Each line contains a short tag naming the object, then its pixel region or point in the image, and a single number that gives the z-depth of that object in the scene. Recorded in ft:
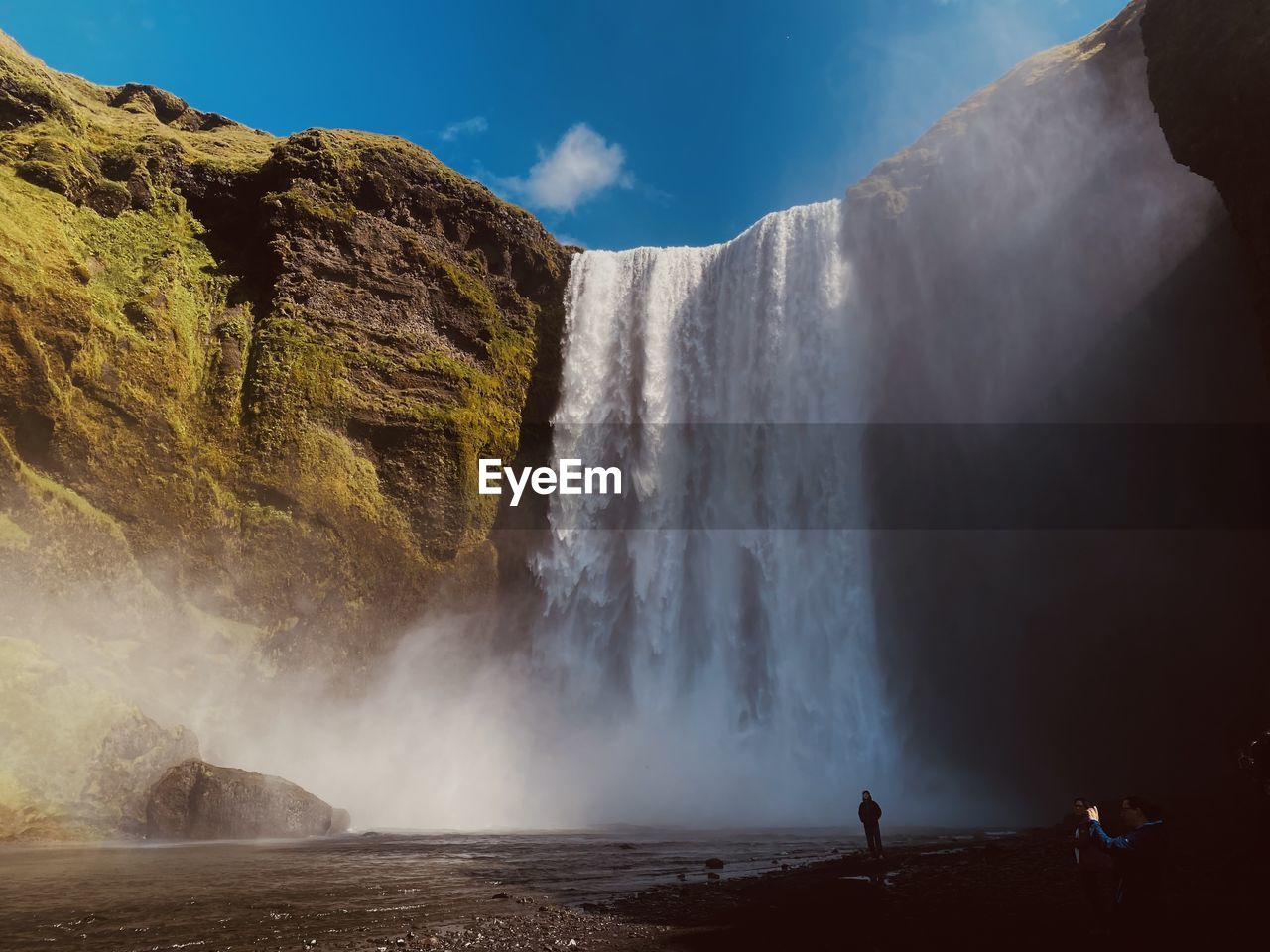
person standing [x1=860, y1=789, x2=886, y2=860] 43.34
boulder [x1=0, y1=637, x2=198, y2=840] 52.42
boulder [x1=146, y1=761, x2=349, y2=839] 56.49
